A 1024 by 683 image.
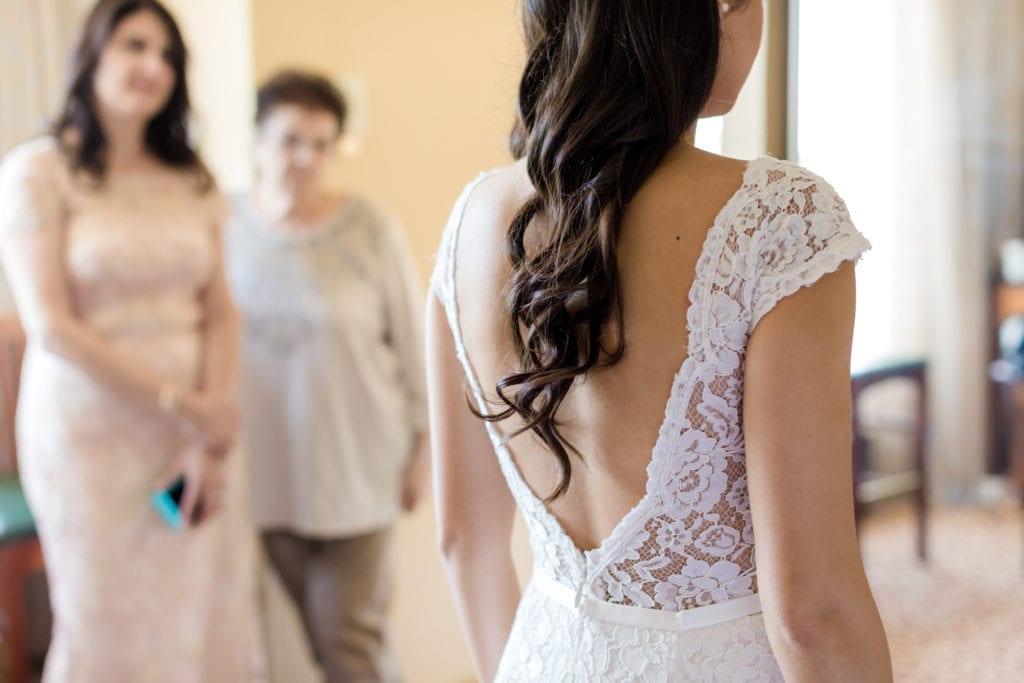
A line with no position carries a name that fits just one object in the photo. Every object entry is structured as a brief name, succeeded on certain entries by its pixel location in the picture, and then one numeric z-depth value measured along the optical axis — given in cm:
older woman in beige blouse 224
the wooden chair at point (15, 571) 221
